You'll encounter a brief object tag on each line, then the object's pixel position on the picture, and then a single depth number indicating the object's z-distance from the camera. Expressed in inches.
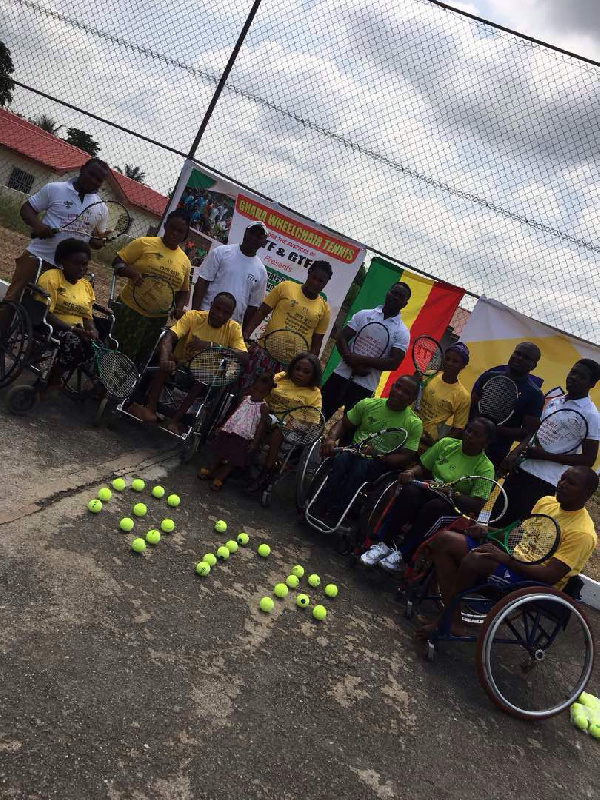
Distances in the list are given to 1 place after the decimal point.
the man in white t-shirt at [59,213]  212.2
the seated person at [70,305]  206.4
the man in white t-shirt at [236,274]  243.6
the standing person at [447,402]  226.2
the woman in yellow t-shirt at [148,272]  233.3
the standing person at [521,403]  222.4
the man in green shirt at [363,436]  201.8
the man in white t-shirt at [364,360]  240.1
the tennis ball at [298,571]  176.1
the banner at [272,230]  279.8
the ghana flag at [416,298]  273.0
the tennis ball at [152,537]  157.3
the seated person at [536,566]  159.2
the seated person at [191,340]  221.5
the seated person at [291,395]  214.7
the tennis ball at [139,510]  166.4
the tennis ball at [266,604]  151.6
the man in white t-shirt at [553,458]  211.8
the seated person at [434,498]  191.6
